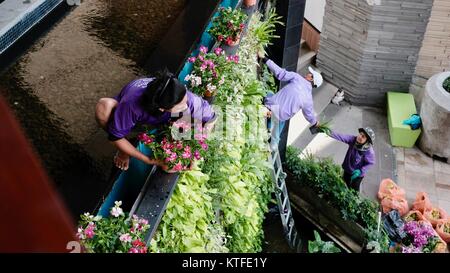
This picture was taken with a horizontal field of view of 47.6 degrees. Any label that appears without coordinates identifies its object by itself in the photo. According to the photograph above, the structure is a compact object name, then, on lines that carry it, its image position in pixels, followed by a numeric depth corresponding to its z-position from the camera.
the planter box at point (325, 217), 9.23
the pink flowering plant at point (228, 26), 5.98
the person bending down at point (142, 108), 3.83
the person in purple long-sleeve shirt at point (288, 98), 7.58
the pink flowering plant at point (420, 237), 8.99
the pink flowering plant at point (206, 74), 5.12
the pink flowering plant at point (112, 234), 3.65
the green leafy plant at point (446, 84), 10.98
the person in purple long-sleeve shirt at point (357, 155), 8.95
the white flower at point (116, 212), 3.82
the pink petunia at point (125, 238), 3.70
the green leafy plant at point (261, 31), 7.17
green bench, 11.64
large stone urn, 10.90
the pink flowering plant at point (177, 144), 4.26
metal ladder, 8.18
